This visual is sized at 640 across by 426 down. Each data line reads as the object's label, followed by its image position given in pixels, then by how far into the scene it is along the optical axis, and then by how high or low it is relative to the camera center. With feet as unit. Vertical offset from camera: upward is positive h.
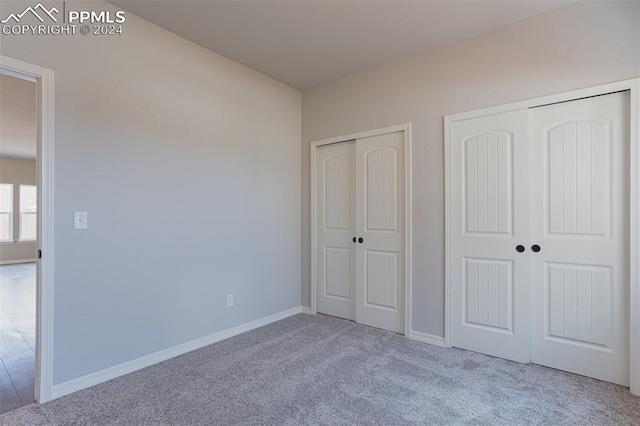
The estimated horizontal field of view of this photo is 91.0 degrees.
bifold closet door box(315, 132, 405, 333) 10.55 -0.63
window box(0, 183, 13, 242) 25.62 +0.10
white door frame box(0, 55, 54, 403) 6.53 -0.54
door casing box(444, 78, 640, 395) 6.77 -0.27
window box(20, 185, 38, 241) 26.63 +0.11
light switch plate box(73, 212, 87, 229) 7.03 -0.17
